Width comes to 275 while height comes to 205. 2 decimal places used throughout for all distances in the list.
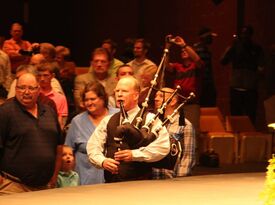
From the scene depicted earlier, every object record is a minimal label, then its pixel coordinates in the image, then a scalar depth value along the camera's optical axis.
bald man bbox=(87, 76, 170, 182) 7.70
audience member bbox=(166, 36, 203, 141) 13.75
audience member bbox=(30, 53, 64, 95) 11.11
